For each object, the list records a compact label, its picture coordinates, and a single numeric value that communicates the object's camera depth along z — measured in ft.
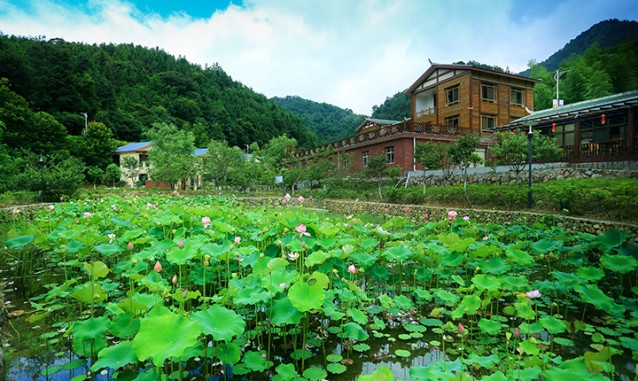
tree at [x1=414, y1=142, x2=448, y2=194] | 43.70
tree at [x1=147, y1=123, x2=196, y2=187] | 71.51
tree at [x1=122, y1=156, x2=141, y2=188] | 90.38
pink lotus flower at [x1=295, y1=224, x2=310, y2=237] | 9.45
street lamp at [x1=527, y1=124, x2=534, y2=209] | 27.99
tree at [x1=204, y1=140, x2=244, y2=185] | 74.54
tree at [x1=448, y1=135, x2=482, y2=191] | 38.14
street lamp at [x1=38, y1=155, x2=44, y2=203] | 36.70
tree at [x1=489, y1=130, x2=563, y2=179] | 35.70
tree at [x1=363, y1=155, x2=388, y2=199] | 50.78
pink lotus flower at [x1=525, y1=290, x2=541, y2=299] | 6.75
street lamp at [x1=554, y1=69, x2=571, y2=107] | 60.72
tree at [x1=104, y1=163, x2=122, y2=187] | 83.76
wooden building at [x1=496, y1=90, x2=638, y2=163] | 35.63
